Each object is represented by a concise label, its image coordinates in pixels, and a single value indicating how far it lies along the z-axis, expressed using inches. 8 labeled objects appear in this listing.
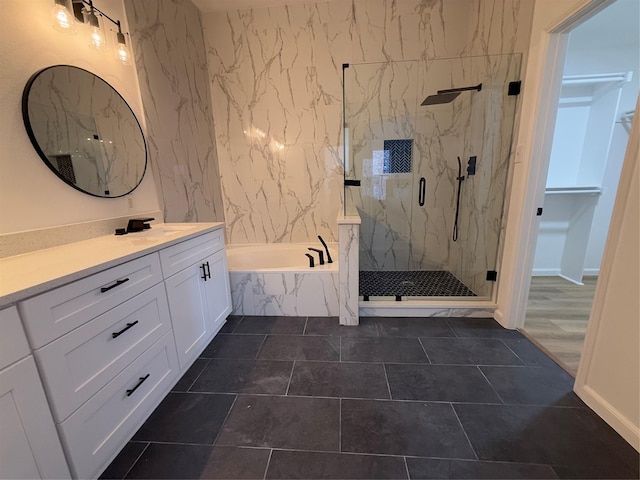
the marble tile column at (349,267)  81.8
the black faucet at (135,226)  69.0
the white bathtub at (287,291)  90.7
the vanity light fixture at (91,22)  54.4
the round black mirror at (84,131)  54.0
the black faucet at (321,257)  100.5
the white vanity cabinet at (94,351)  31.0
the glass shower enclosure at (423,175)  97.2
